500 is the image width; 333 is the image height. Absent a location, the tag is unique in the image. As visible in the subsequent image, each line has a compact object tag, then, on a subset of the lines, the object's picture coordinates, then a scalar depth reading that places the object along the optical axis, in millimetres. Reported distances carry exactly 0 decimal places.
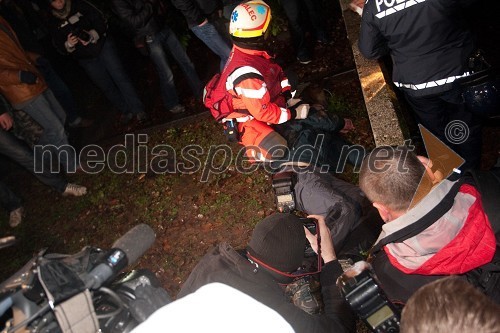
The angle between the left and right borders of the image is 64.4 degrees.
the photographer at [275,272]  2498
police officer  3322
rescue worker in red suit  3867
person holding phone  5809
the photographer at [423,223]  2314
